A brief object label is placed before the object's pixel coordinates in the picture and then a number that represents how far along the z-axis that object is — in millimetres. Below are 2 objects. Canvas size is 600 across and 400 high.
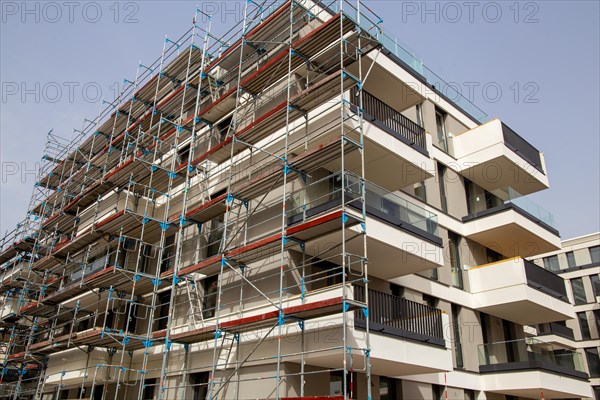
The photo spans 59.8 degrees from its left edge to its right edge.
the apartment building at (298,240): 12266
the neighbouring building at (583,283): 33125
